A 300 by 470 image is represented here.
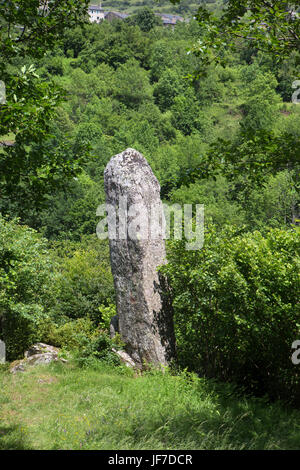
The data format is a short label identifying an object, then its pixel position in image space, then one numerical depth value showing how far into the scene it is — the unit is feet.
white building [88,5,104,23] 525.18
